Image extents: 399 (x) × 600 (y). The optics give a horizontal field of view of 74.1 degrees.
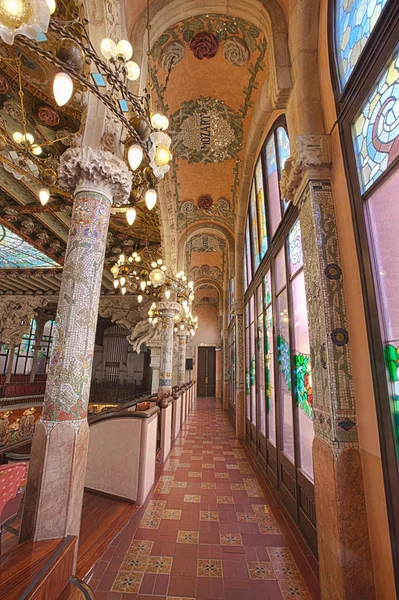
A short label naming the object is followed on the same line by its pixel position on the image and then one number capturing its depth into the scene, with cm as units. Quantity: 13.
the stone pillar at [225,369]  1215
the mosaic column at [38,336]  1733
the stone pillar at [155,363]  1252
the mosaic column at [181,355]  1210
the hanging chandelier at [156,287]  616
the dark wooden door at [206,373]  1867
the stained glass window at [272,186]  448
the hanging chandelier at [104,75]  140
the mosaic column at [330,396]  173
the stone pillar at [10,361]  1508
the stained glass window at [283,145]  388
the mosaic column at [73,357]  194
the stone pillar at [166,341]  760
